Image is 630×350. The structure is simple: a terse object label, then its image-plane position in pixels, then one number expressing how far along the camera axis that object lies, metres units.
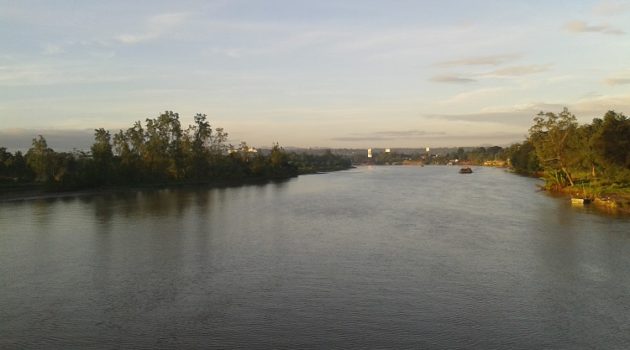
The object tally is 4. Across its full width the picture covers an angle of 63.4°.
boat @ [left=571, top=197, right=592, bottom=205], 27.59
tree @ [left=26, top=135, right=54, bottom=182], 41.09
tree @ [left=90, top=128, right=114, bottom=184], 43.09
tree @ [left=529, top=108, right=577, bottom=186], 35.97
